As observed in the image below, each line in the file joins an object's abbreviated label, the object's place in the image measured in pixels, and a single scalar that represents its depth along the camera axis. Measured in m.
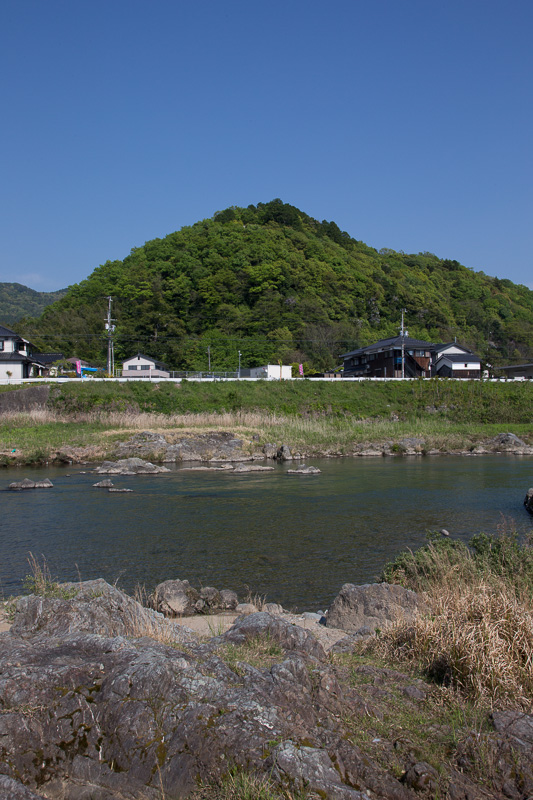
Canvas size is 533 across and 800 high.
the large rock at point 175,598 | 8.29
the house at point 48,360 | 60.22
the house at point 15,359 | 50.69
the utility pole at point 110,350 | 49.66
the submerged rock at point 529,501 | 16.12
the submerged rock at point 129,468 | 25.48
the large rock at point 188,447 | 29.44
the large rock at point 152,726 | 3.26
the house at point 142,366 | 65.78
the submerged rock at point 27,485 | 20.98
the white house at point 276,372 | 58.69
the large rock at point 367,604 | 7.12
